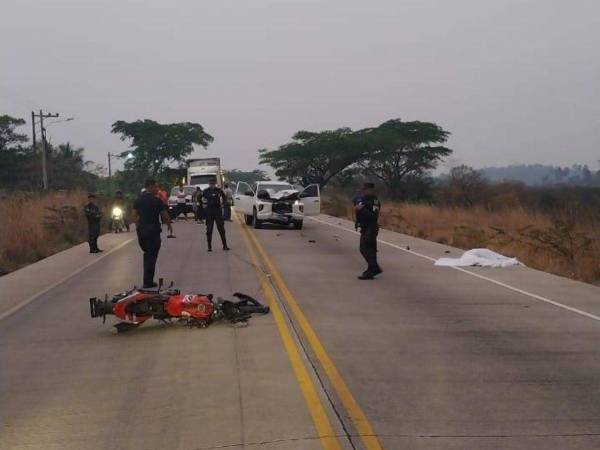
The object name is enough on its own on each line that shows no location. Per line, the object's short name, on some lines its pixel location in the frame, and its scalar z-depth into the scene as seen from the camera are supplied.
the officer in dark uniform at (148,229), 12.64
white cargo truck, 42.34
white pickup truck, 28.41
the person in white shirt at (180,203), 35.72
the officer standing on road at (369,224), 13.84
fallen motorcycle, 8.99
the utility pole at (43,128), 46.91
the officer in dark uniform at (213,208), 18.80
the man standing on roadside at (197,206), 32.25
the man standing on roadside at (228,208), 30.37
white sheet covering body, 16.62
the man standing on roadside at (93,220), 19.33
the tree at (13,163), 57.44
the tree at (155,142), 66.94
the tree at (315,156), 63.03
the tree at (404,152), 61.60
